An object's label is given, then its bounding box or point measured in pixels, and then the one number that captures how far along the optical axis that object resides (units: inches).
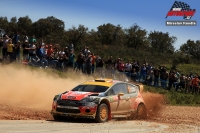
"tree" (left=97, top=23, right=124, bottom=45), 3659.0
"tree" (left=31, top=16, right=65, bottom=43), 3679.4
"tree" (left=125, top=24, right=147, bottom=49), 3678.6
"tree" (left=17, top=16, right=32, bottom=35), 3642.2
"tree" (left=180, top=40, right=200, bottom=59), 4271.9
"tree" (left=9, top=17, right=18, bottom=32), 3624.0
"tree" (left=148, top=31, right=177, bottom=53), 4284.0
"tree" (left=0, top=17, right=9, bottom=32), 3503.9
